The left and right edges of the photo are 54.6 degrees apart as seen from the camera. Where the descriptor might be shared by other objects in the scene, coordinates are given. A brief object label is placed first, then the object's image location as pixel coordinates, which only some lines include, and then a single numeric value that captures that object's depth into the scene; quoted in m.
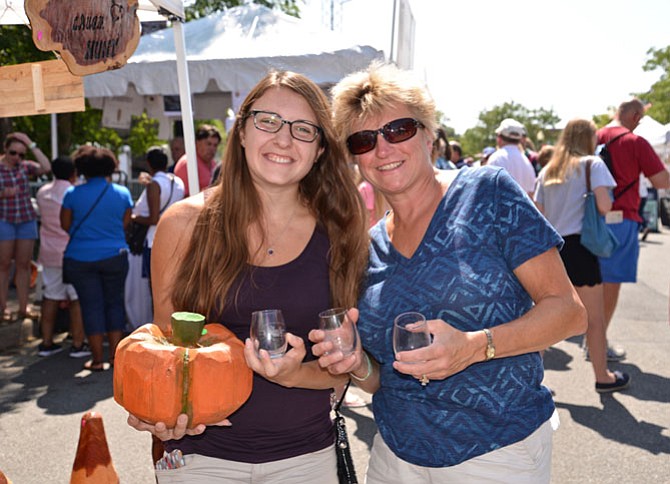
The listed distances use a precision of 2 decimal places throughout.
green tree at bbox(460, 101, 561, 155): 83.36
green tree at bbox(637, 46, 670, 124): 42.69
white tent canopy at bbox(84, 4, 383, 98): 7.08
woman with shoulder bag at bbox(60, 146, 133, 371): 6.69
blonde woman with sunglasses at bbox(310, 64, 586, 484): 2.17
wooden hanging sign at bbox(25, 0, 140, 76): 2.35
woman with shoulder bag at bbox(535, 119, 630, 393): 5.73
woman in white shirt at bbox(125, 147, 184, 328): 7.32
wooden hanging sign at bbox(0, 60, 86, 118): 2.44
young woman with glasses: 2.32
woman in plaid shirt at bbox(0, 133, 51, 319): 8.03
